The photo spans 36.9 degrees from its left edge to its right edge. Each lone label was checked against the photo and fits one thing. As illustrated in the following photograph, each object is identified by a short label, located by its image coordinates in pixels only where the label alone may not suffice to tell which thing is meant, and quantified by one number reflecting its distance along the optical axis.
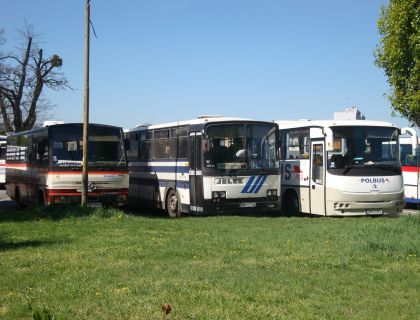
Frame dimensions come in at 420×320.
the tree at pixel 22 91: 48.31
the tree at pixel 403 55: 28.30
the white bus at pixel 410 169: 24.53
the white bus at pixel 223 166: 17.89
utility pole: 18.56
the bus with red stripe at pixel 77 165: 19.47
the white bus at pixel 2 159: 36.28
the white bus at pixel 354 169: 17.92
